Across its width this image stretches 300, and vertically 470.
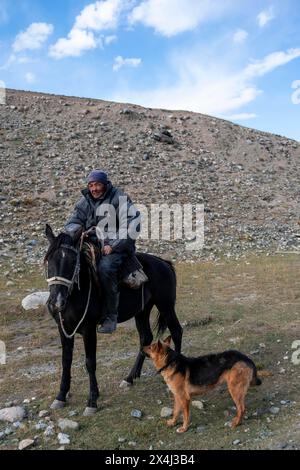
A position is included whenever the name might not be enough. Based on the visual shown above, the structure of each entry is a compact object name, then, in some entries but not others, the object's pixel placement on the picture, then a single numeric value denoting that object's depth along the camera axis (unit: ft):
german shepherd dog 19.52
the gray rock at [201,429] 19.35
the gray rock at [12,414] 21.76
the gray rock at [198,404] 21.70
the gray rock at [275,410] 20.44
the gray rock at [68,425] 20.20
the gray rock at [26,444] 18.85
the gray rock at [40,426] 20.46
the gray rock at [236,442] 17.67
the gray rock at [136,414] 21.18
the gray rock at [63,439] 18.97
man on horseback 22.68
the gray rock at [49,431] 19.82
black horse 20.24
